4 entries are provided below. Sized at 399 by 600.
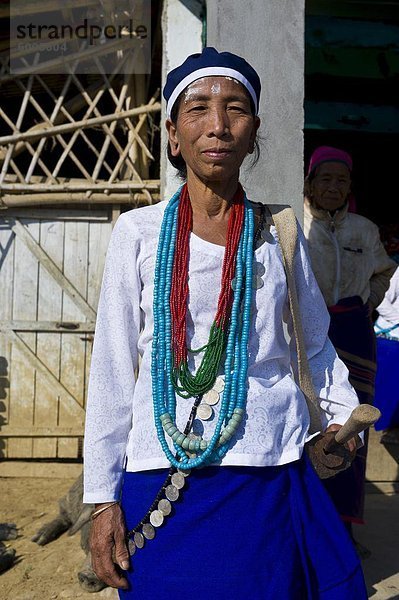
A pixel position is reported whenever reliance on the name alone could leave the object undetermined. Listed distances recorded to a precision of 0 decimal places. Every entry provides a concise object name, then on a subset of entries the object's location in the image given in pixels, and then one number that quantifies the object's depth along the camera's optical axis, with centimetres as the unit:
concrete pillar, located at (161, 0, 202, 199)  364
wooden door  559
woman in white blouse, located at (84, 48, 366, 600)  154
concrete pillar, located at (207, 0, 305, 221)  287
